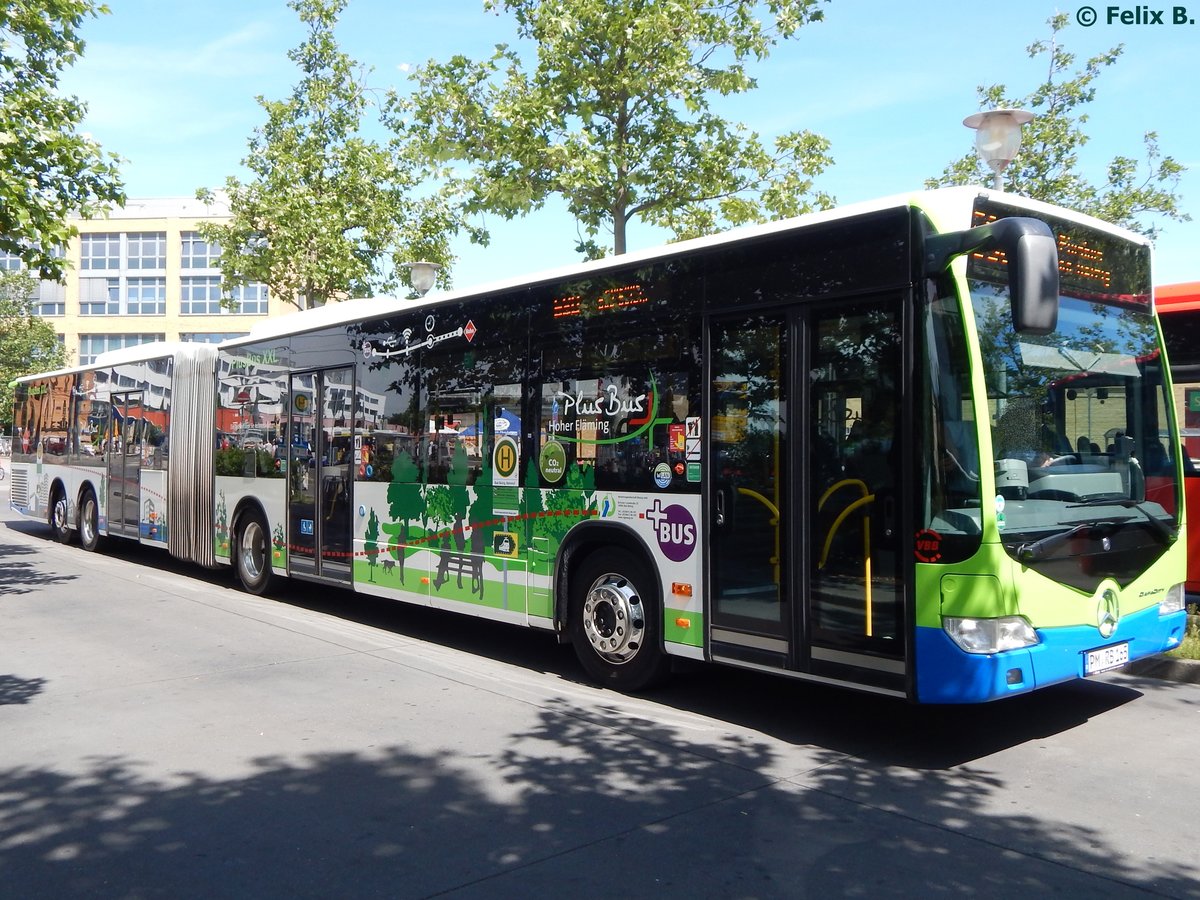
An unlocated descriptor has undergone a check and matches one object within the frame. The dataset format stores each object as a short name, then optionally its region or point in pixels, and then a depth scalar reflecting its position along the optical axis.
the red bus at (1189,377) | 10.35
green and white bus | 5.66
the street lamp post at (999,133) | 9.05
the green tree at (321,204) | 24.12
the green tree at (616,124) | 14.65
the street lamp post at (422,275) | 14.76
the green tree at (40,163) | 12.95
